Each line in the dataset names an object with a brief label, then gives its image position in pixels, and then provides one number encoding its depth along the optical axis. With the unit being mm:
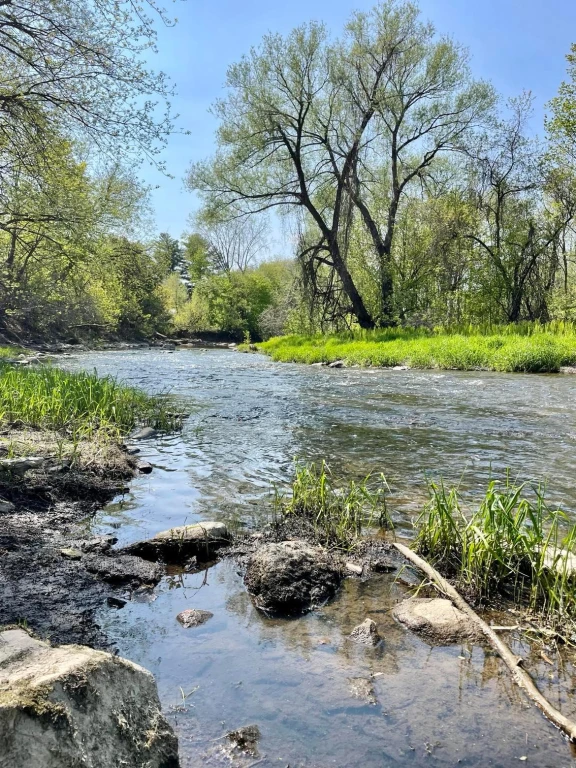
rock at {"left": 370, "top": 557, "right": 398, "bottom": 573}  4098
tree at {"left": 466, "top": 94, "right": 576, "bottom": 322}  27656
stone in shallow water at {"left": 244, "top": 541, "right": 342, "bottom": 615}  3549
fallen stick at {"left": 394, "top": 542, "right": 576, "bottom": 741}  2396
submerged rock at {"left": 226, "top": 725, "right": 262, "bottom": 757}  2295
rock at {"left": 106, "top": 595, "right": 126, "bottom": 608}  3492
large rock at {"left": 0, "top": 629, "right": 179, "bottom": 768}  1544
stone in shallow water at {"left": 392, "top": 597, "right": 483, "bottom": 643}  3141
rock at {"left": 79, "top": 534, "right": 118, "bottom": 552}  4332
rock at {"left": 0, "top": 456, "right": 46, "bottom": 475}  5684
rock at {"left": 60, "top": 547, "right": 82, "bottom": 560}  4133
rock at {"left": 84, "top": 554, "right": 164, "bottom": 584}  3859
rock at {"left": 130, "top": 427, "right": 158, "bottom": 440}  8678
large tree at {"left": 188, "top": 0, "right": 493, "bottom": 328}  25641
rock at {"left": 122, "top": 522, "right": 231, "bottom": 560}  4289
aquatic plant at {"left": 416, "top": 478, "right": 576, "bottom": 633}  3336
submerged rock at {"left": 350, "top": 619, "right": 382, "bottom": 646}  3117
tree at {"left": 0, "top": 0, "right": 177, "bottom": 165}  8070
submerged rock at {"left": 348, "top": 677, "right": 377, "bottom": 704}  2631
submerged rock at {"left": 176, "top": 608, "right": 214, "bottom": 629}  3312
